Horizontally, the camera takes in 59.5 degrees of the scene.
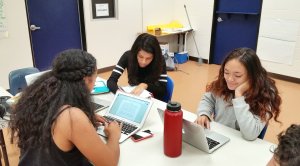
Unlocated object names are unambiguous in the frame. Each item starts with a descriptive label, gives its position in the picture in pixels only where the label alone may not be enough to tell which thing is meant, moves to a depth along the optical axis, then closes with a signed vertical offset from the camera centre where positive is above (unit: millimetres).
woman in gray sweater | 1320 -399
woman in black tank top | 958 -368
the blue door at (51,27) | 3623 -127
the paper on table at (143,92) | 1803 -504
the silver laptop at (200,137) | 1139 -554
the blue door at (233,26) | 4412 -107
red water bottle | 1081 -460
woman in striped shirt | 1985 -384
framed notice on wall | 4160 +157
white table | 1148 -603
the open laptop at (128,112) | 1418 -519
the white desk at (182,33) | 4887 -277
